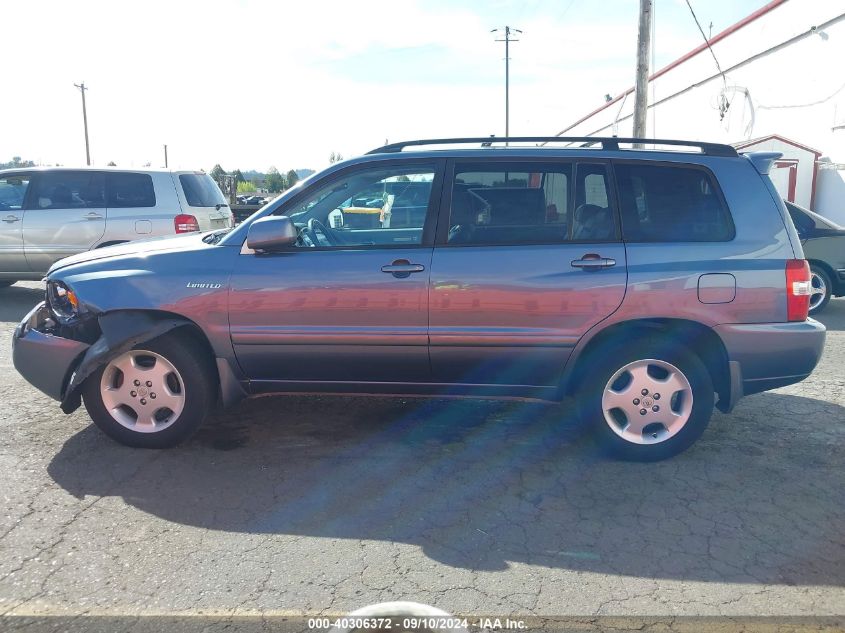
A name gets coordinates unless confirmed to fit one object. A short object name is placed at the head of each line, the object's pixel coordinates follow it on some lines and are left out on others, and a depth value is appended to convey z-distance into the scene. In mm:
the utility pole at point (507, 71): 57138
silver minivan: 9273
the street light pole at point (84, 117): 61469
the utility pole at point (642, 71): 15523
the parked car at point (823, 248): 8953
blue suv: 4016
